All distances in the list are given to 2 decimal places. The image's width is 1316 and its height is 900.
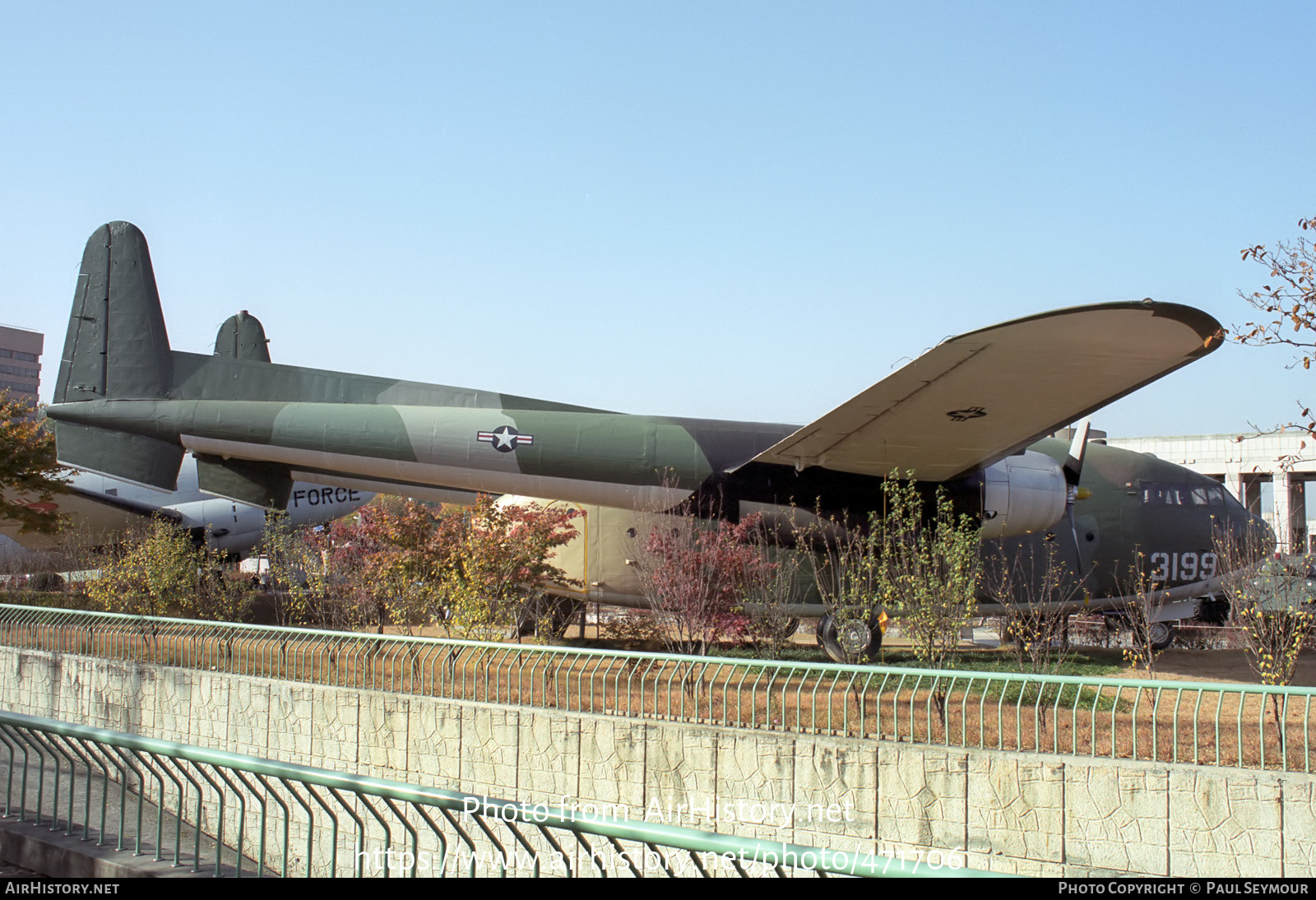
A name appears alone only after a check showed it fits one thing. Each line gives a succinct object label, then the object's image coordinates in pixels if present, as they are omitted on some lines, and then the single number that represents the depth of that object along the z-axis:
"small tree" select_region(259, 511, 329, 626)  19.59
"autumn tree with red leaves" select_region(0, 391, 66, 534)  27.33
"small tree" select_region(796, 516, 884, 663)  14.45
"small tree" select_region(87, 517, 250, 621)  20.20
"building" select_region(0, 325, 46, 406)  131.50
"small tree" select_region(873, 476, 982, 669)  12.97
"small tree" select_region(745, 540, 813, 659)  16.11
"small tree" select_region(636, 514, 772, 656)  15.48
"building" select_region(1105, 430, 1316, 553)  47.78
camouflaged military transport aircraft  16.41
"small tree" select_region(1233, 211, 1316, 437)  8.65
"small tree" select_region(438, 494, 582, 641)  15.98
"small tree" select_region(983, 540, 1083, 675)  17.22
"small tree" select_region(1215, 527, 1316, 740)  12.01
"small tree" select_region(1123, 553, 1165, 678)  13.86
